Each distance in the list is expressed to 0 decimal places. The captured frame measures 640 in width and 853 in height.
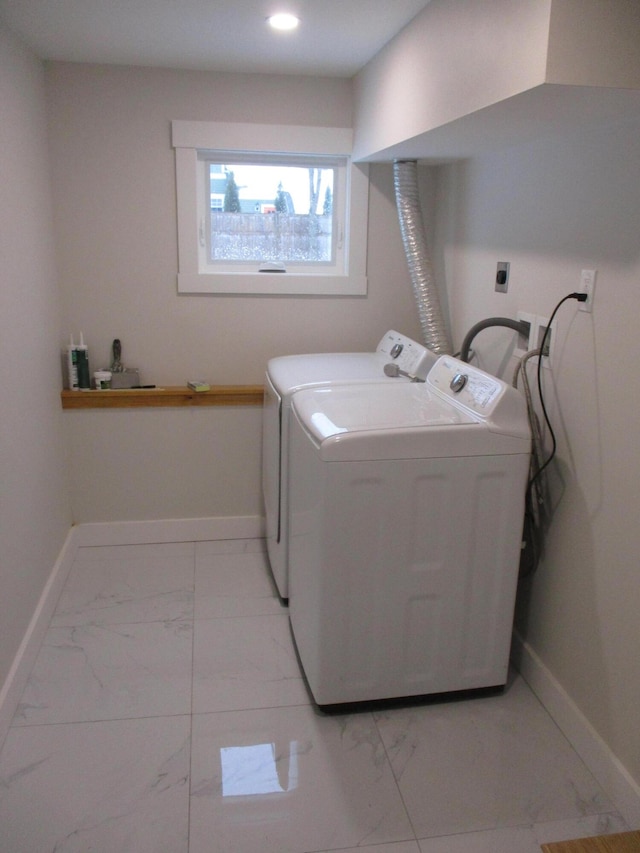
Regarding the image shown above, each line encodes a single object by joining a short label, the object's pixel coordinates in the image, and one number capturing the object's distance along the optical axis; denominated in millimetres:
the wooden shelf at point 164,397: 3084
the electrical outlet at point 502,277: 2471
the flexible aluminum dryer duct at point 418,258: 2887
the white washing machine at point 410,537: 1983
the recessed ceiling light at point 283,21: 2182
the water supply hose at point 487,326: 2322
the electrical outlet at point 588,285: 1918
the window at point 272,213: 3062
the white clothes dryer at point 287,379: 2582
